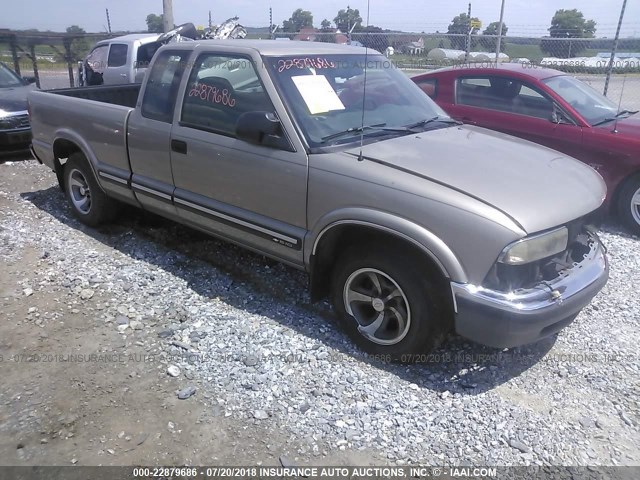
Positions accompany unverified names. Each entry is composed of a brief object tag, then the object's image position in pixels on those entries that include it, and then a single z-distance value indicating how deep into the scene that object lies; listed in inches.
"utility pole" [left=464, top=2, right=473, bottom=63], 446.1
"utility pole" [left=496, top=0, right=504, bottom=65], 429.6
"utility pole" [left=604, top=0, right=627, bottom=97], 363.3
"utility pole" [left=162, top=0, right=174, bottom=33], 514.8
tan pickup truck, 112.3
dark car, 308.8
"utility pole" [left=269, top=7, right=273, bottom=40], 555.2
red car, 222.7
